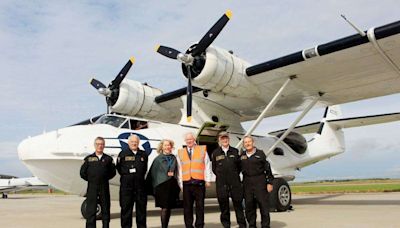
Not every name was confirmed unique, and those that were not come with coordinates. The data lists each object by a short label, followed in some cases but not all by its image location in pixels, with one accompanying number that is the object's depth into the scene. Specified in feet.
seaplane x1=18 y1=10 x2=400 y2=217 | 28.53
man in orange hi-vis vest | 19.61
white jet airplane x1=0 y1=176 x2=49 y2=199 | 125.90
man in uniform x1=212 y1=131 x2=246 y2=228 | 20.79
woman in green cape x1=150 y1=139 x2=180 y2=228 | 19.88
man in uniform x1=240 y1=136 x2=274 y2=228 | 20.34
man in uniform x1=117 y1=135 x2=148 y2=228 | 19.58
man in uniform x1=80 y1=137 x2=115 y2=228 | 19.16
